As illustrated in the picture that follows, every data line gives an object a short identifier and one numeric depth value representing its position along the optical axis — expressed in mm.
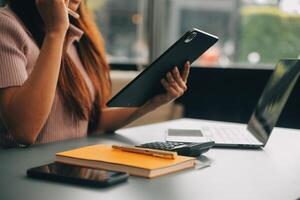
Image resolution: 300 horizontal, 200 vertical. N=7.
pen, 1077
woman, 1313
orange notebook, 1003
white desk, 890
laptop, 1386
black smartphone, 924
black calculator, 1174
